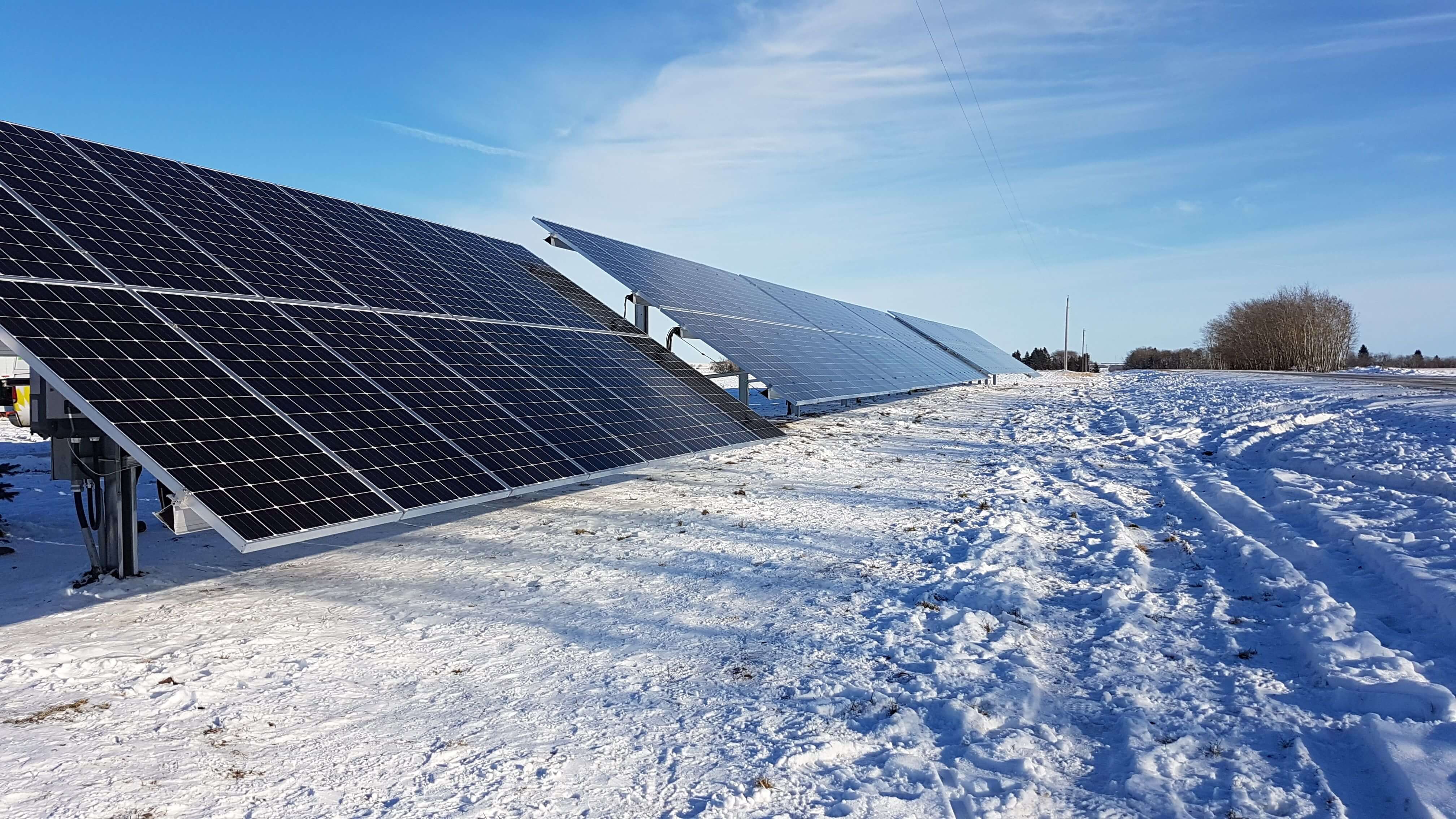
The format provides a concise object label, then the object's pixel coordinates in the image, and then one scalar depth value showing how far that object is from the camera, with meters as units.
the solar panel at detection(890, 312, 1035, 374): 44.84
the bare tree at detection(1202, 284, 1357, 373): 83.75
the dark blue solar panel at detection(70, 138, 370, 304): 9.92
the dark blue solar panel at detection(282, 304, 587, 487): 8.87
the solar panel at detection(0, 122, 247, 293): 8.28
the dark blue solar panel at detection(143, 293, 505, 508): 7.50
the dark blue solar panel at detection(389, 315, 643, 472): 10.12
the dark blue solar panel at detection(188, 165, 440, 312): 11.46
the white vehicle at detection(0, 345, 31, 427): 8.34
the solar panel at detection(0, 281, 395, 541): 5.94
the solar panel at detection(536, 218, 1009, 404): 17.78
